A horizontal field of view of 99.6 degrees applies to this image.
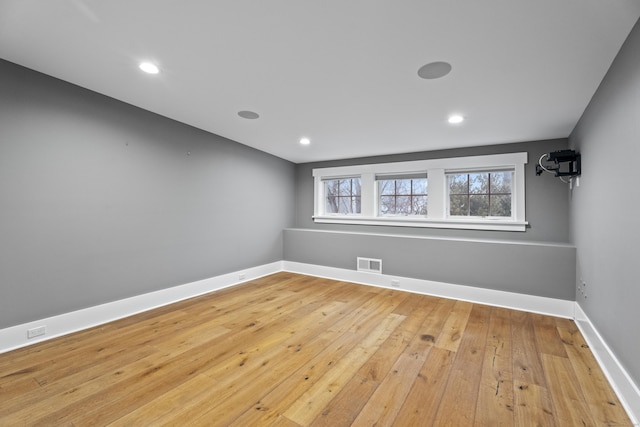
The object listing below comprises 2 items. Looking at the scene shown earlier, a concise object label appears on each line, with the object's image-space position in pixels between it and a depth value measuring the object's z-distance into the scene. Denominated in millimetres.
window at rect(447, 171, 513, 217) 3848
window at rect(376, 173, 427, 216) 4426
